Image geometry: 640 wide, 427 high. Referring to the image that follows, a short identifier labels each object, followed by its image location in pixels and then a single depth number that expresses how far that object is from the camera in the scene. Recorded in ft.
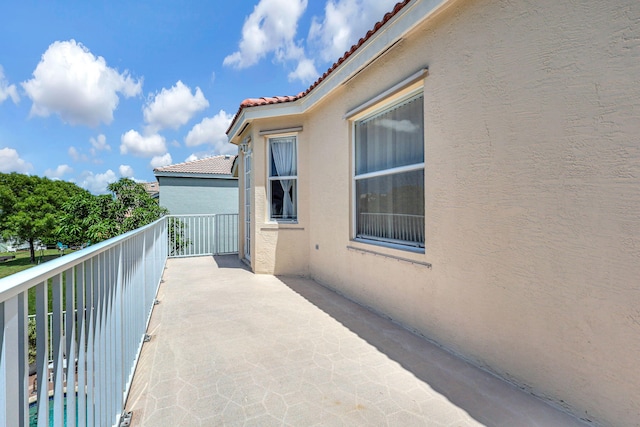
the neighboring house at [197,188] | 54.03
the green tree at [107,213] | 31.55
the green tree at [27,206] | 84.38
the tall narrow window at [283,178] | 23.75
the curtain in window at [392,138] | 13.32
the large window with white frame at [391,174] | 13.35
